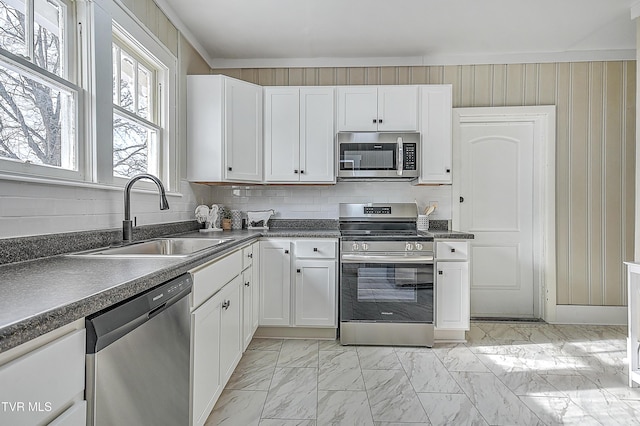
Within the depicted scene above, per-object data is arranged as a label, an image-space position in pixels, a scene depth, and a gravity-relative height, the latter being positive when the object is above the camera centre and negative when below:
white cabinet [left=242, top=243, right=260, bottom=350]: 2.37 -0.63
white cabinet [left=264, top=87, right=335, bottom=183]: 3.14 +0.70
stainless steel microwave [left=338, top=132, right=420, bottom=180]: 3.02 +0.50
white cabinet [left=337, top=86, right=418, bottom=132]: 3.10 +0.93
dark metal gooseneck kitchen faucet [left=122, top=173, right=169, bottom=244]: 1.84 +0.03
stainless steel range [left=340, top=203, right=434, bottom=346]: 2.73 -0.64
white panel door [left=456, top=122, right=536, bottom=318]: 3.41 -0.04
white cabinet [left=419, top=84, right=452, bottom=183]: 3.09 +0.69
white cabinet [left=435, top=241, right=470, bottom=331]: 2.80 -0.60
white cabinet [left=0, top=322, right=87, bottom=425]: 0.59 -0.33
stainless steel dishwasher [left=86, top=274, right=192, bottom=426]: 0.84 -0.44
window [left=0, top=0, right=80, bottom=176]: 1.31 +0.52
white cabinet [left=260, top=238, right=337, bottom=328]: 2.83 -0.61
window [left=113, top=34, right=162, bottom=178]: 2.05 +0.64
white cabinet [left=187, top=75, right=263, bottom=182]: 2.91 +0.70
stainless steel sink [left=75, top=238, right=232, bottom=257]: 1.90 -0.21
